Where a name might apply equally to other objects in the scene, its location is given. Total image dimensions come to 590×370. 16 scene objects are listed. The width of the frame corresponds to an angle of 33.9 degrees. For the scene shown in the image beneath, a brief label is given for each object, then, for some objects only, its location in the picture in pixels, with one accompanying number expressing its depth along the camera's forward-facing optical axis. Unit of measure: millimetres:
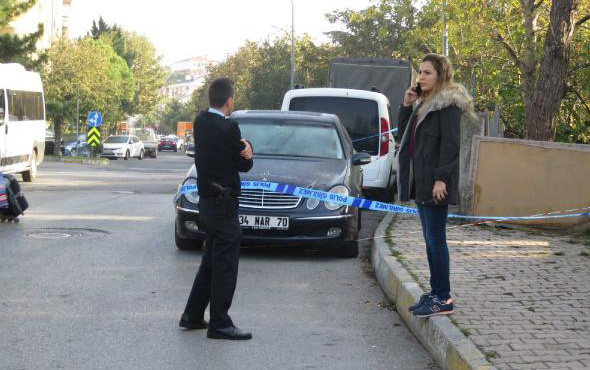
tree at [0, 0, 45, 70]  35688
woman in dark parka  6242
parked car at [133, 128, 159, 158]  62125
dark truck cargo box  23000
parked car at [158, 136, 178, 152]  86506
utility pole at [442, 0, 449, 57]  33369
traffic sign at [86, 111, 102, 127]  44438
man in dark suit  6285
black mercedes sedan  9898
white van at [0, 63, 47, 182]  21969
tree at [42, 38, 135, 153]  55250
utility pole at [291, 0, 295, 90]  57556
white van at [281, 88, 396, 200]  15908
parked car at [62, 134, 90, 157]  56656
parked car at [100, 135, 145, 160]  54219
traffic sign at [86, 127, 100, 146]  44750
